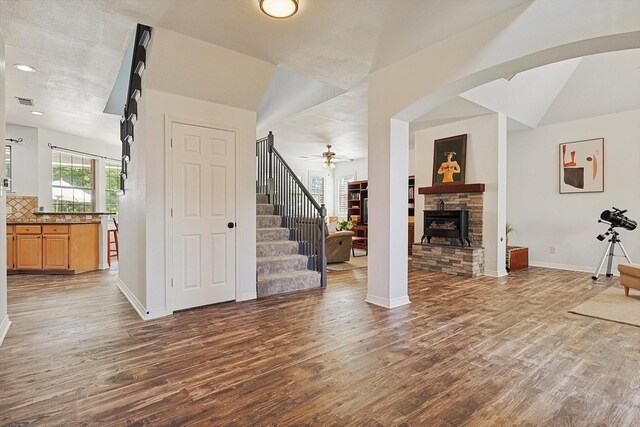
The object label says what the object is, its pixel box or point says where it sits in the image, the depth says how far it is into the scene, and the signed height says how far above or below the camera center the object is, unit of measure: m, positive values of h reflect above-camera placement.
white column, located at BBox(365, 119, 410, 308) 3.67 -0.08
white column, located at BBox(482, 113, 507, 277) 5.44 +0.26
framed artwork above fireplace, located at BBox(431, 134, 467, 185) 5.88 +0.97
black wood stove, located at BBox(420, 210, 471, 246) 5.68 -0.26
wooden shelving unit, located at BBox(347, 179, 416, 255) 9.16 +0.17
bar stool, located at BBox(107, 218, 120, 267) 7.28 -0.71
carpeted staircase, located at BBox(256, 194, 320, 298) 4.28 -0.76
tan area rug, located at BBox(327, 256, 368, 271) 6.18 -1.12
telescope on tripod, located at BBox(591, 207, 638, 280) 5.04 -0.25
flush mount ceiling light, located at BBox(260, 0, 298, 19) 2.51 +1.64
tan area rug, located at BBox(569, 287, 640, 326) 3.29 -1.10
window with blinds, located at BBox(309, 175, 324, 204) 11.43 +0.87
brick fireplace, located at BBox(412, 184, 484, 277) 5.44 -0.63
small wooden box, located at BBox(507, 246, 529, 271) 5.87 -0.90
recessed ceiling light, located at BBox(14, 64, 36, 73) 3.85 +1.75
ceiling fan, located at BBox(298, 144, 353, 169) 8.47 +1.73
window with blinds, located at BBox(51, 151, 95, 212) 6.95 +0.62
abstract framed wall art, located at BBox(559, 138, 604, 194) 5.67 +0.82
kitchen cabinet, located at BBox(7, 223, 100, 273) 5.57 -0.68
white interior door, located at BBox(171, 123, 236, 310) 3.50 -0.06
